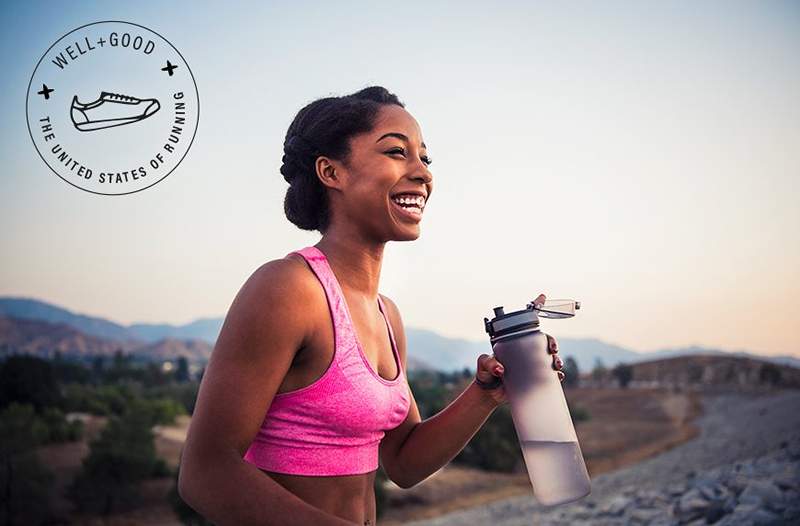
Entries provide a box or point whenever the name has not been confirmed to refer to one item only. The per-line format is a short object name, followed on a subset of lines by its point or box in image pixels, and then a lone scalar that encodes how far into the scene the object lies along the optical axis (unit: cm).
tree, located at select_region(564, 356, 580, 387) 4964
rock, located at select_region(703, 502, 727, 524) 820
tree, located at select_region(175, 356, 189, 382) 5681
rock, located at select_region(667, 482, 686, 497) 1109
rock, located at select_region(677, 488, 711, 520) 874
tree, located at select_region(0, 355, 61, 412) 2769
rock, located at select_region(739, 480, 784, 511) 785
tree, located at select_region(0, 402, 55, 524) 1862
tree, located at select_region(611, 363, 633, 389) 5041
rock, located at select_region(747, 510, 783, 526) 719
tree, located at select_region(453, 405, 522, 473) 2639
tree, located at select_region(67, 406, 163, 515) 2027
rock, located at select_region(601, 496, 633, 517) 1077
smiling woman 166
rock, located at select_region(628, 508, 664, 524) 954
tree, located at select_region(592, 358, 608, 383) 5324
